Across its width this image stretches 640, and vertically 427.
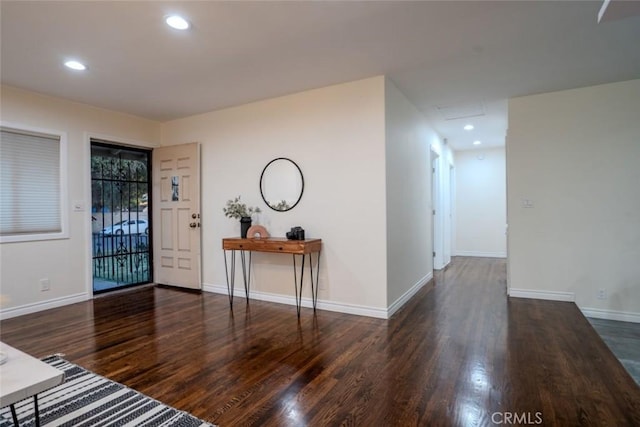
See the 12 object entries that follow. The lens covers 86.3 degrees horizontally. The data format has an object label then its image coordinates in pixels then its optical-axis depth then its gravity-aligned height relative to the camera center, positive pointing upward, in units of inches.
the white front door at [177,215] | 188.2 +0.1
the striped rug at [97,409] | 70.8 -42.6
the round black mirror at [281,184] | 157.8 +14.2
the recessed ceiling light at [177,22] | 93.3 +54.2
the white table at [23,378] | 54.4 -27.6
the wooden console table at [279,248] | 139.3 -14.6
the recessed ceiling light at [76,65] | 122.6 +55.1
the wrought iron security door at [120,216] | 179.5 -0.1
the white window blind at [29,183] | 144.2 +15.1
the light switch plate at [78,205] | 165.4 +5.5
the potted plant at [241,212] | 163.2 +1.2
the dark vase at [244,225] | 163.0 -5.0
